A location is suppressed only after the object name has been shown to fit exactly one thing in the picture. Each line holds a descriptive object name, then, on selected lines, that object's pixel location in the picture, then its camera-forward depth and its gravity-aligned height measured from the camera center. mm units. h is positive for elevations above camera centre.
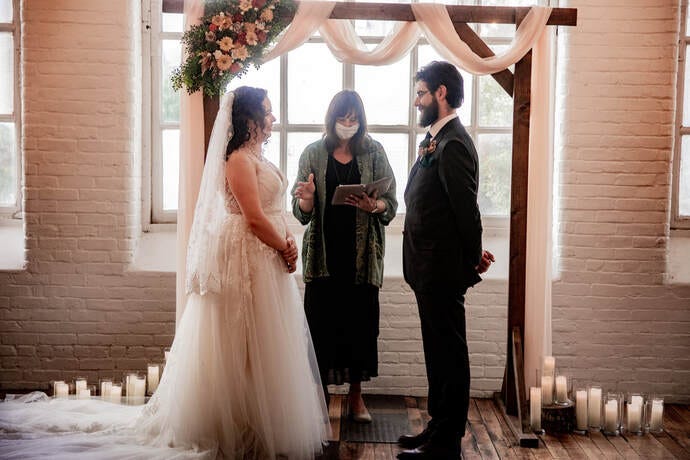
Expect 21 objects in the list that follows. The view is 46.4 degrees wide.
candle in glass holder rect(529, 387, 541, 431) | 4121 -1131
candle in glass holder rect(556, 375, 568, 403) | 4301 -1073
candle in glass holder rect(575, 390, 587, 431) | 4191 -1155
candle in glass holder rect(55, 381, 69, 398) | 4293 -1097
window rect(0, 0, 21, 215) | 5004 +460
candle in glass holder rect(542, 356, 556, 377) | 4346 -957
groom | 3422 -248
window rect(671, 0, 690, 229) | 4949 +251
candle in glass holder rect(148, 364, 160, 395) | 4469 -1072
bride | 3518 -685
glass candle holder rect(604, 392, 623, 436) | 4160 -1160
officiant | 4102 -255
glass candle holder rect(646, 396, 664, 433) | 4199 -1178
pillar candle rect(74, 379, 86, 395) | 4266 -1068
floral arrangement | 3910 +711
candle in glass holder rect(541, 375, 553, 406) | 4281 -1074
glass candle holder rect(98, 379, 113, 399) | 4266 -1084
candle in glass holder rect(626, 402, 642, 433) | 4188 -1188
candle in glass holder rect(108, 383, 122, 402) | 4250 -1108
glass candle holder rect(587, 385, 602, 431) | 4227 -1152
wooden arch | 4035 +315
